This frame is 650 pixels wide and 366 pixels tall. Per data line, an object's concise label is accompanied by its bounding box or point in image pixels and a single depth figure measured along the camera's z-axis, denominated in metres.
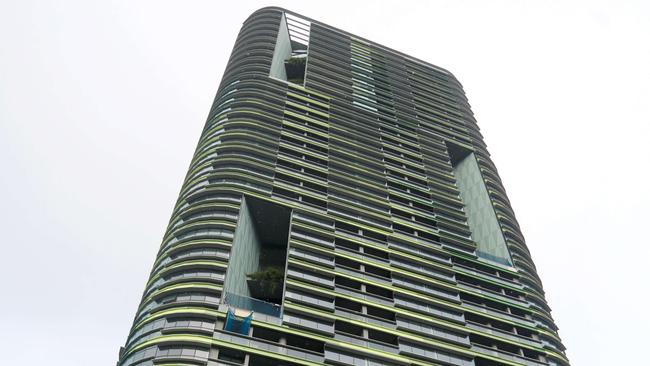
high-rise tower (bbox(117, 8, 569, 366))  63.31
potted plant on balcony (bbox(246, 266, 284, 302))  76.31
